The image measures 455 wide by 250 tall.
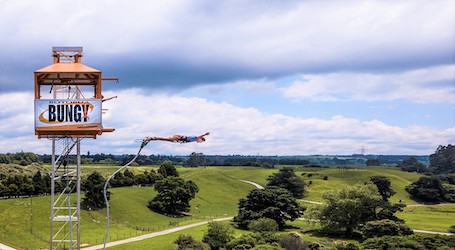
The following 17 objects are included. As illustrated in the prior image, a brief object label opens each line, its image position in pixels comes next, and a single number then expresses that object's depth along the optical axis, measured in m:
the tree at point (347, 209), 72.12
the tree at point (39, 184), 90.29
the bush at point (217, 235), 57.12
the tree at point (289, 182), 119.31
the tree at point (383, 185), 112.50
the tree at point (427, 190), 122.25
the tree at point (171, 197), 93.06
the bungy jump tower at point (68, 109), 27.12
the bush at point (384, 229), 63.31
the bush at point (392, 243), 48.53
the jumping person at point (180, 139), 23.27
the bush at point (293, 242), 51.56
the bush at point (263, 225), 69.94
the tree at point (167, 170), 122.69
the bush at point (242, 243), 50.24
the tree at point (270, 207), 79.08
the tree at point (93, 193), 82.56
